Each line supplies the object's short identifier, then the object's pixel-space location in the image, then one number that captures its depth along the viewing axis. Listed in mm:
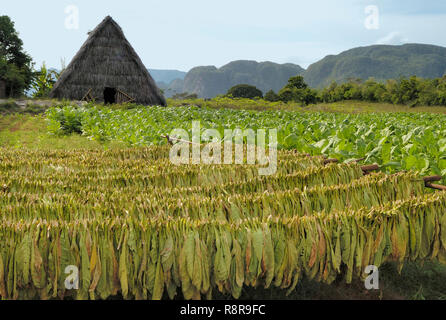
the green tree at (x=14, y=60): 27312
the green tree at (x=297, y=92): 39947
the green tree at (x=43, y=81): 31062
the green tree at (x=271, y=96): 49100
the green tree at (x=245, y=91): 72500
